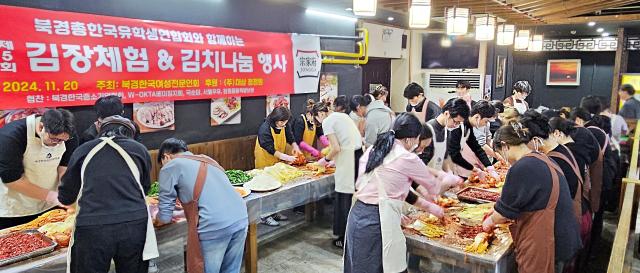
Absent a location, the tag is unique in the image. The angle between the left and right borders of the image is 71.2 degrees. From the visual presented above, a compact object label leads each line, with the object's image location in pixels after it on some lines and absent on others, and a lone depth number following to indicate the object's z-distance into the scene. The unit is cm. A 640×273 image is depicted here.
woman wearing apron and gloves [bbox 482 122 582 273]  273
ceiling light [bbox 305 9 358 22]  753
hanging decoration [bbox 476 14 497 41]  692
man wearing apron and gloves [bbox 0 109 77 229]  339
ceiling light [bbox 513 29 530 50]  966
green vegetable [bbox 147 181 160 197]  414
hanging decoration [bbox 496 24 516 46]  844
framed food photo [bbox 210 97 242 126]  616
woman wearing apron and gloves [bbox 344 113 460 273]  290
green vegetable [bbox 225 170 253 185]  455
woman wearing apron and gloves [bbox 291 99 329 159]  609
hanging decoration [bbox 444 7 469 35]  611
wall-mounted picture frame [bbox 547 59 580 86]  1433
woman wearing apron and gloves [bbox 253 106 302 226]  544
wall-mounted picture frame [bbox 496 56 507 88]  1274
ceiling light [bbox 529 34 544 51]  1088
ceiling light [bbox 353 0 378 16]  498
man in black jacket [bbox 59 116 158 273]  263
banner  415
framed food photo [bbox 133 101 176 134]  525
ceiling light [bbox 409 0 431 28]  523
